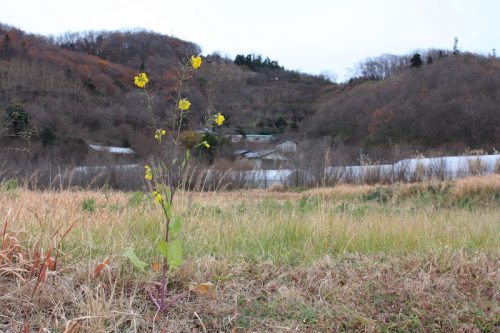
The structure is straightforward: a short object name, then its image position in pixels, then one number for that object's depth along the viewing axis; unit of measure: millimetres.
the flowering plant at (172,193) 2254
